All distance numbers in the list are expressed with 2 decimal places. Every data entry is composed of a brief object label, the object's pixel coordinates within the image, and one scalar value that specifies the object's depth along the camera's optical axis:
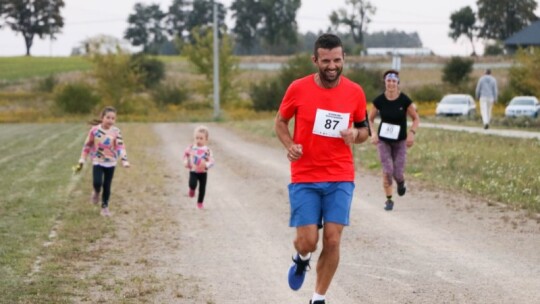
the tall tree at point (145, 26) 143.00
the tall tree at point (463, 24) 116.19
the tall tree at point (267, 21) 127.75
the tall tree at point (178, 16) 142.25
